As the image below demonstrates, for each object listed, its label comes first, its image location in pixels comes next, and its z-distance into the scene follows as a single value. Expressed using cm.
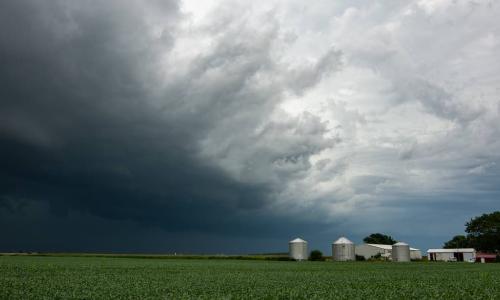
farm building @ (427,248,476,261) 14612
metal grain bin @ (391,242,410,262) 11350
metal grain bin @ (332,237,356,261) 11156
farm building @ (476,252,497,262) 14188
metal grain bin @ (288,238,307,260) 10825
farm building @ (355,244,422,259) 14788
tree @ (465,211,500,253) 16725
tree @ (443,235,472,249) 18338
